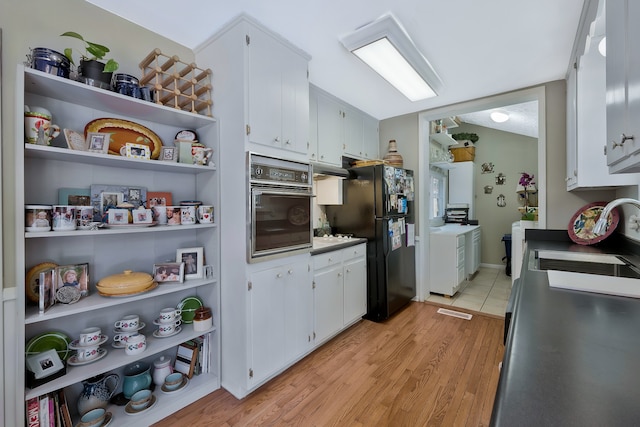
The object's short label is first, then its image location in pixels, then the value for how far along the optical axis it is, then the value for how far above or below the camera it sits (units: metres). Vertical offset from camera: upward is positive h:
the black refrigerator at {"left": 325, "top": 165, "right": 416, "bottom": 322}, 2.86 -0.15
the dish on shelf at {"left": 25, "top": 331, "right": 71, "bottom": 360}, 1.39 -0.68
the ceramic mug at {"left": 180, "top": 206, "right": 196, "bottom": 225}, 1.77 -0.02
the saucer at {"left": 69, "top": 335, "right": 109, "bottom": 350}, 1.45 -0.71
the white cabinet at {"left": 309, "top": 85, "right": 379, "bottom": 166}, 2.71 +0.90
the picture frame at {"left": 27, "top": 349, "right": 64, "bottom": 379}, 1.30 -0.73
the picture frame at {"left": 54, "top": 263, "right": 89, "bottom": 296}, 1.42 -0.34
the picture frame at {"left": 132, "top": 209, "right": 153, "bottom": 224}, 1.59 -0.02
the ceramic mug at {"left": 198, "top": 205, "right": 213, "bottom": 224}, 1.83 -0.01
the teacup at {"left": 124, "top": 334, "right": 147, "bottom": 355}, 1.54 -0.75
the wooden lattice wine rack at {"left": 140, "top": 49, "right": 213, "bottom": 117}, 1.67 +0.85
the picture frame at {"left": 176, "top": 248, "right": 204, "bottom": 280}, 1.87 -0.34
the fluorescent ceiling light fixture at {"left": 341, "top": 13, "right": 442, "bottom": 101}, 1.80 +1.17
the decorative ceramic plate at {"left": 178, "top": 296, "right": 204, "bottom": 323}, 1.93 -0.68
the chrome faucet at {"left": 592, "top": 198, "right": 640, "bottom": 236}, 1.13 -0.03
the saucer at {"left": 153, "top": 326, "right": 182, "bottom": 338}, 1.72 -0.77
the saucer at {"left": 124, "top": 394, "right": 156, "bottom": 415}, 1.54 -1.12
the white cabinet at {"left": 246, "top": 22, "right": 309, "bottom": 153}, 1.76 +0.83
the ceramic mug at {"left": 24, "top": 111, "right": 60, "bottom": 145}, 1.26 +0.40
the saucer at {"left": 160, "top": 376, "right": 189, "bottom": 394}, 1.72 -1.12
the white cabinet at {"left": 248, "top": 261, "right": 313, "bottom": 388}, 1.78 -0.76
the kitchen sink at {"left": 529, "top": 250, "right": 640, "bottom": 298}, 1.06 -0.31
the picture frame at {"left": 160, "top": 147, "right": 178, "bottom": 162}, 1.74 +0.37
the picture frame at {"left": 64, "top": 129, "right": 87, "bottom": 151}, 1.39 +0.38
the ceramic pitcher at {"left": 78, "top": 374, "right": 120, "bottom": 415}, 1.51 -1.02
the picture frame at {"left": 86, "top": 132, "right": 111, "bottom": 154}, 1.45 +0.38
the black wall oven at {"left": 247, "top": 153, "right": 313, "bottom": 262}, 1.74 +0.03
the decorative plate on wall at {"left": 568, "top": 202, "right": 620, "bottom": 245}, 2.08 -0.12
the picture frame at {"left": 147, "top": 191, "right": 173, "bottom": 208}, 1.80 +0.09
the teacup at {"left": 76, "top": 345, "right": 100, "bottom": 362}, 1.45 -0.75
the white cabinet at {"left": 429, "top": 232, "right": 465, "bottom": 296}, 3.54 -0.70
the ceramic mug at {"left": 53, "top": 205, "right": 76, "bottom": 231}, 1.33 -0.02
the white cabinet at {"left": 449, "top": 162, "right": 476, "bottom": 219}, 5.40 +0.50
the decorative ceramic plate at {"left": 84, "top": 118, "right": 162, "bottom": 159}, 1.59 +0.49
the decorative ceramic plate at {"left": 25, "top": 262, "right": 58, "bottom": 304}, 1.36 -0.34
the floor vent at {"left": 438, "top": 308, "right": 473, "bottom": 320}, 3.02 -1.18
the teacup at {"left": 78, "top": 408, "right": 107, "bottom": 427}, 1.42 -1.09
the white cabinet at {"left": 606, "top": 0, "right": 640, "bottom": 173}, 0.79 +0.39
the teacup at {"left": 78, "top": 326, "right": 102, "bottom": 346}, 1.46 -0.67
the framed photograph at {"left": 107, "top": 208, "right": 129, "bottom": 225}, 1.52 -0.02
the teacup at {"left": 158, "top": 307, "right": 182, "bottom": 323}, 1.75 -0.66
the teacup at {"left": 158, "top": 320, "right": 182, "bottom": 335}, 1.73 -0.74
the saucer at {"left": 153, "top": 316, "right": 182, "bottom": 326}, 1.75 -0.70
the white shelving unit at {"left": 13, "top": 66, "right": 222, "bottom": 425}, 1.27 -0.16
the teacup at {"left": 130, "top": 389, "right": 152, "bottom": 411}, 1.56 -1.08
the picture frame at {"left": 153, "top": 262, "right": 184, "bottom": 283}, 1.76 -0.39
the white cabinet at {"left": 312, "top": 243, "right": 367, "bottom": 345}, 2.31 -0.73
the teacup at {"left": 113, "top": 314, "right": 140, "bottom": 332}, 1.62 -0.66
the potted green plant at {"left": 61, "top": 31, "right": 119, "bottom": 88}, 1.43 +0.78
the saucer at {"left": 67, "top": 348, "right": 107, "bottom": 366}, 1.43 -0.78
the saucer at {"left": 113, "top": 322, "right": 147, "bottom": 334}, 1.62 -0.69
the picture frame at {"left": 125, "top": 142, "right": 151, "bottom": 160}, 1.55 +0.36
